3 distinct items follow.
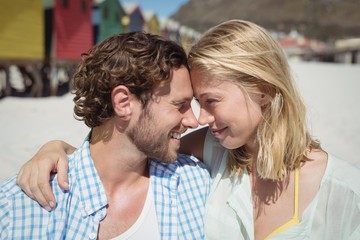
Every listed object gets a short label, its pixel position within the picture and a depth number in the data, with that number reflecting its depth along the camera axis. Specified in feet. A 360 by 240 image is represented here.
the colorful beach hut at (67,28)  58.34
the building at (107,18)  71.72
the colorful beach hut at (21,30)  47.93
